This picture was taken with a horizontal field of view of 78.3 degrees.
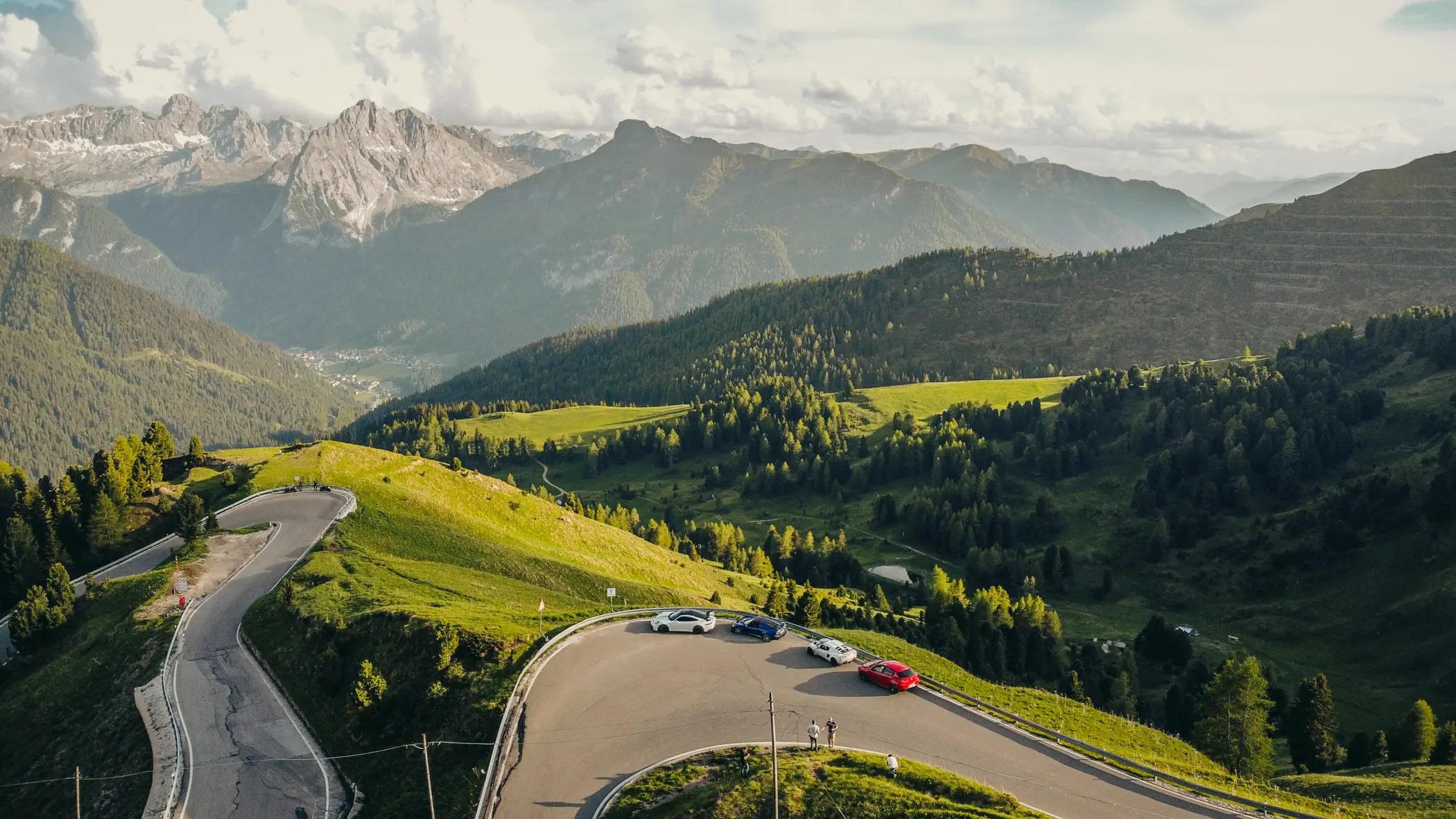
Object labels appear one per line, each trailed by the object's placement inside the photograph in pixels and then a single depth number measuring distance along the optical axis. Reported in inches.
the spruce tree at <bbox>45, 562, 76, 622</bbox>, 3009.4
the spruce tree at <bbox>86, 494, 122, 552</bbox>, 3634.4
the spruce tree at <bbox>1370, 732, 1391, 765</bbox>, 2797.7
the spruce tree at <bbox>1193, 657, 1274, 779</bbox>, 2529.5
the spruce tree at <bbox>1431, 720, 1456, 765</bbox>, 2519.7
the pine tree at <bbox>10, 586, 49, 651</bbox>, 2898.6
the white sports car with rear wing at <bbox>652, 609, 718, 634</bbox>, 2407.7
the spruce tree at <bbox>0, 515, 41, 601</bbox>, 3474.4
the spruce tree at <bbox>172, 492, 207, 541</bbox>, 3412.9
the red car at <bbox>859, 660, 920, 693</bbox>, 2057.1
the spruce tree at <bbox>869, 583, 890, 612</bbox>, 5027.1
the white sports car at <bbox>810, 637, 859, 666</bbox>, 2209.6
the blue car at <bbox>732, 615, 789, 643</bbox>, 2373.3
